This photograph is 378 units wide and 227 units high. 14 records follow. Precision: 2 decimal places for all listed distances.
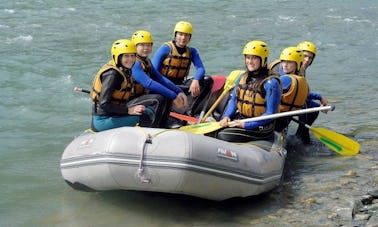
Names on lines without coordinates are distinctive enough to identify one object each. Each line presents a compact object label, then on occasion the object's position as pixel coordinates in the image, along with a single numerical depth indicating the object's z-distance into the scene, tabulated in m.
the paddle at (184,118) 6.66
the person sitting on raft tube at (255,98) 5.54
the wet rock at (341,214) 4.88
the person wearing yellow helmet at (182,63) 6.97
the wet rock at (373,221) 4.59
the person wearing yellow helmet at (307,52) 6.92
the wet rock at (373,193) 5.21
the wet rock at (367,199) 5.13
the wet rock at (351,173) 5.87
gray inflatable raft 4.77
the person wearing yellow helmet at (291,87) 6.23
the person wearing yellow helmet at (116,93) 5.52
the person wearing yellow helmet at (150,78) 6.07
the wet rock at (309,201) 5.30
